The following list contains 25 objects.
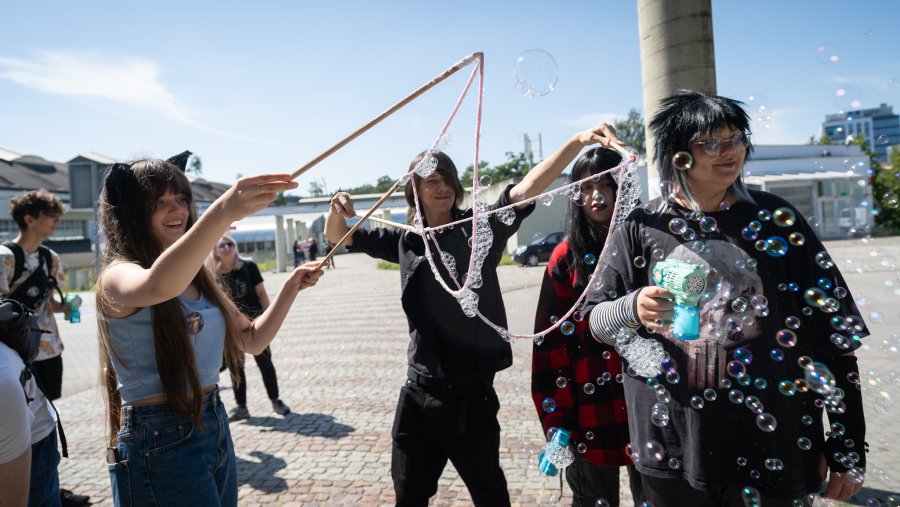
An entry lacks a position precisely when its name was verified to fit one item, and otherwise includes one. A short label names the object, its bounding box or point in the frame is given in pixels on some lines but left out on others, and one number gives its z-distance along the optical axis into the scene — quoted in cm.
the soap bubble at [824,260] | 186
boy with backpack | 398
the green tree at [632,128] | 6794
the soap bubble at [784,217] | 184
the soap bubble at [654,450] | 187
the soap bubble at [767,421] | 173
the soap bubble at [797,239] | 184
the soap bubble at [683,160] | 190
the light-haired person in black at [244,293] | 538
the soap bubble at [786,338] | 178
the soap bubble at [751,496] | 173
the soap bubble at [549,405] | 253
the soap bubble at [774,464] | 171
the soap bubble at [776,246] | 182
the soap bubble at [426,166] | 265
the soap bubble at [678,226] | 189
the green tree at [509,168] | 4606
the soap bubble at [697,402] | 180
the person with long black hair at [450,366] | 252
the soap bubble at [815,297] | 181
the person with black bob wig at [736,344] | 176
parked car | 2044
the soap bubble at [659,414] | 187
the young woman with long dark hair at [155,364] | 183
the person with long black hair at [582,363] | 245
